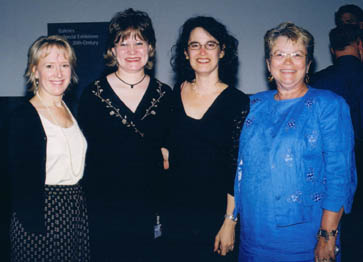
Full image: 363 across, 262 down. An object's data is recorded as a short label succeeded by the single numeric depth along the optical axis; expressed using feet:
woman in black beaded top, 6.37
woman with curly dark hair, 6.16
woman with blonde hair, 5.35
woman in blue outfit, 5.09
